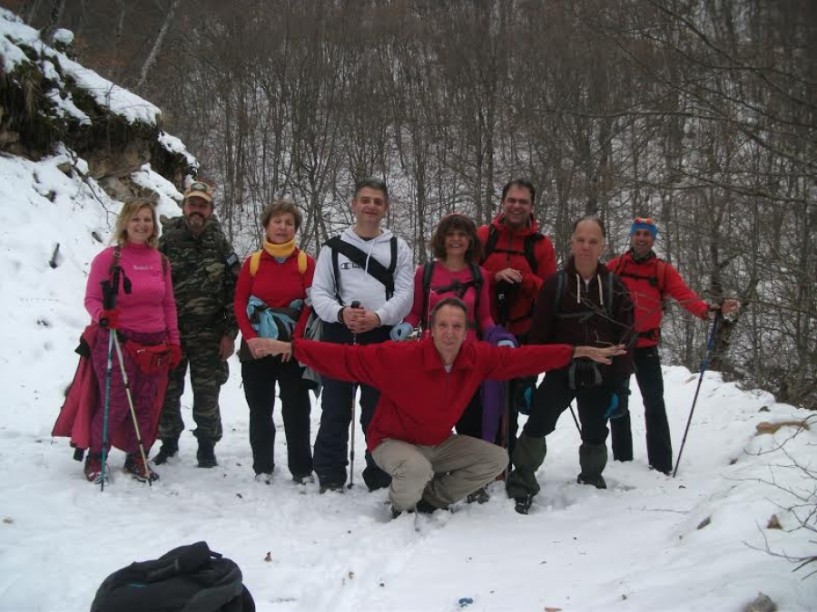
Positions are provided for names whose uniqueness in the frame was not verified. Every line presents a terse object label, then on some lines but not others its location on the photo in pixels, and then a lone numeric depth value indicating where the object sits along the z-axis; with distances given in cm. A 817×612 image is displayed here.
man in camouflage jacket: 472
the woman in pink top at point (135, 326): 418
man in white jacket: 430
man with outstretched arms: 373
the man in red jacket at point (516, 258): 452
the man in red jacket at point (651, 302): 478
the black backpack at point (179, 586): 194
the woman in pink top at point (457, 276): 427
